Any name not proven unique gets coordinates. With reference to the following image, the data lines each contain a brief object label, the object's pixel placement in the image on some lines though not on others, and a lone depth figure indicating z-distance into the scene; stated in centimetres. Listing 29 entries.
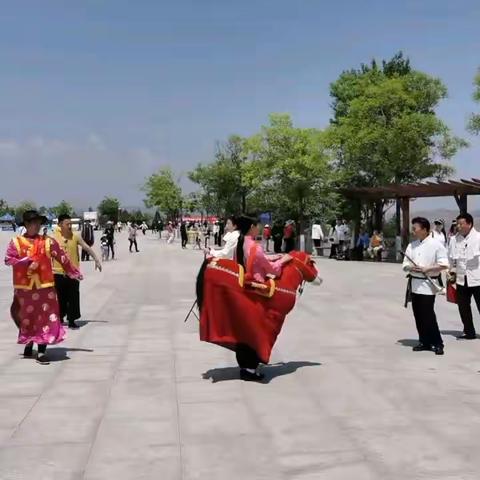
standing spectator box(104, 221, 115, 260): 2504
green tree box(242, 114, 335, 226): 2998
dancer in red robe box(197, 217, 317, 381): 593
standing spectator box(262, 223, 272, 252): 3153
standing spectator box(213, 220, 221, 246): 3670
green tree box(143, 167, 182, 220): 6681
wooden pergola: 2008
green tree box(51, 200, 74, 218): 13516
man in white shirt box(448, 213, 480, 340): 815
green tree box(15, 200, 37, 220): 13862
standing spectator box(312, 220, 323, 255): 2871
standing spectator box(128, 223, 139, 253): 3144
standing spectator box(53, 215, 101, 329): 904
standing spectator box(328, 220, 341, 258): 2522
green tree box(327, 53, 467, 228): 2836
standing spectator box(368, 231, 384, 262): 2355
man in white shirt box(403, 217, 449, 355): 730
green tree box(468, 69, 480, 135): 2706
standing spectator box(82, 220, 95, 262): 1642
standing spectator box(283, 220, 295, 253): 2534
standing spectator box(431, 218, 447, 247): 2011
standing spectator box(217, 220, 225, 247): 3557
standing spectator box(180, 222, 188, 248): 3550
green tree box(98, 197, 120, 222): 12414
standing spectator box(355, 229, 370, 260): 2447
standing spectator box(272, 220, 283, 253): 2726
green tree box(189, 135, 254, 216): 4359
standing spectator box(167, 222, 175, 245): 4413
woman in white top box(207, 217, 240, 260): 1019
